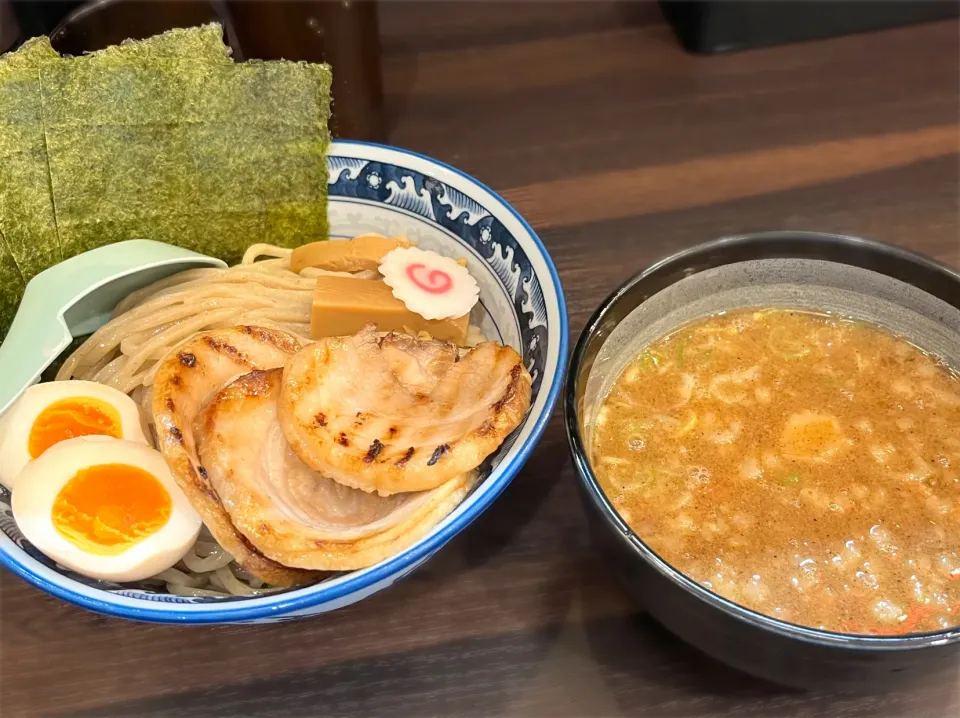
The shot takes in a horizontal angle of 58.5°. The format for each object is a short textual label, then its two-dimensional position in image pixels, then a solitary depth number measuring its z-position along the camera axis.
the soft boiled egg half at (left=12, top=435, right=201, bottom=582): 0.25
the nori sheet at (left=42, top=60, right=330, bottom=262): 0.32
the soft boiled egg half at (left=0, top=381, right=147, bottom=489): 0.28
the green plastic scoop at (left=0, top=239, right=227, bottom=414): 0.29
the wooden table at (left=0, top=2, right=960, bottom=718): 0.27
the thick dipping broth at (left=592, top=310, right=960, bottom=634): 0.24
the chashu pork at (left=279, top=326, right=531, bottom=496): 0.25
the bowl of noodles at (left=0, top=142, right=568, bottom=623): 0.24
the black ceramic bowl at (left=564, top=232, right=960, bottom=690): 0.20
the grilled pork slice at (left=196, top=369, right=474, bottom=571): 0.24
